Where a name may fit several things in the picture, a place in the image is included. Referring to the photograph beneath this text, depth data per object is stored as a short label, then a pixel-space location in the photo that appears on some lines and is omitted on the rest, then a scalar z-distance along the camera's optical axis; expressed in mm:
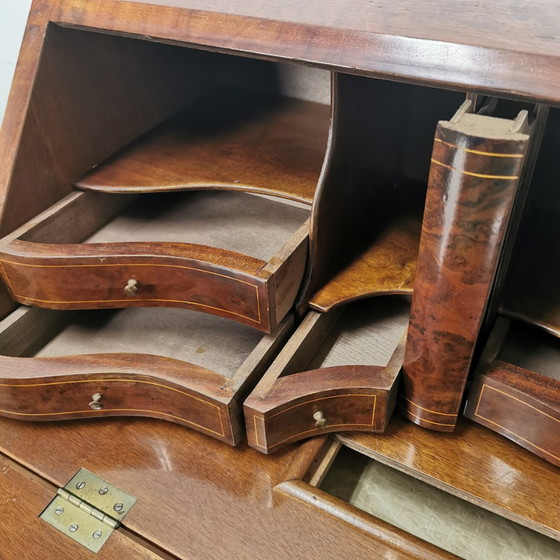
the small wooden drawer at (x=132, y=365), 794
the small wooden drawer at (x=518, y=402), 718
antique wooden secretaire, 656
